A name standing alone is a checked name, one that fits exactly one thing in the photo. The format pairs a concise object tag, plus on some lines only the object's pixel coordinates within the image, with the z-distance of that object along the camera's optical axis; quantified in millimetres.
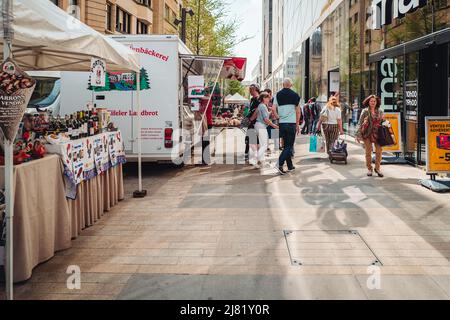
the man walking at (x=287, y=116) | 10625
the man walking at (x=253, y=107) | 11844
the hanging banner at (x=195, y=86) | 11703
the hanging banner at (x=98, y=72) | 6476
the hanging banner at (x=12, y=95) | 3590
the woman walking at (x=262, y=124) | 11328
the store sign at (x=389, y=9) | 11836
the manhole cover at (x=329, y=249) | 4914
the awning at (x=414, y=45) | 10520
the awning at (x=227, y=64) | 10820
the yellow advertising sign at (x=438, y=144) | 8758
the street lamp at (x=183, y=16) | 21172
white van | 10109
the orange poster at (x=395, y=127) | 11945
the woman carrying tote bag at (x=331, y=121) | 12086
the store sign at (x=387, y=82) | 13656
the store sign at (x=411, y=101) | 11641
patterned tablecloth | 5516
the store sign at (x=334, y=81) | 24562
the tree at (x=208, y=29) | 30328
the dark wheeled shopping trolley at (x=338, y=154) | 12328
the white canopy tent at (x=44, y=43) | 3777
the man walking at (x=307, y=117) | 22816
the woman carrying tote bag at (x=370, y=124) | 9719
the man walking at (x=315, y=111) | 21211
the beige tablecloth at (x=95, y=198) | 5902
